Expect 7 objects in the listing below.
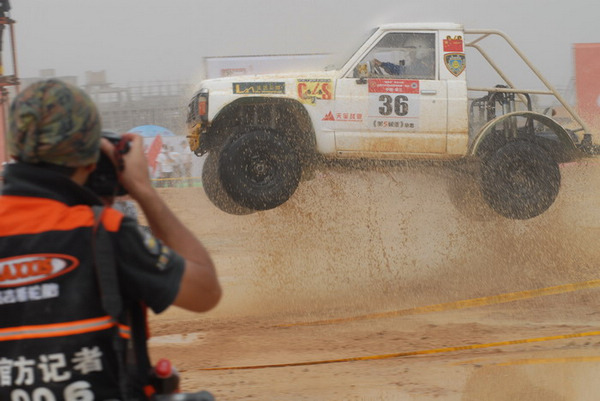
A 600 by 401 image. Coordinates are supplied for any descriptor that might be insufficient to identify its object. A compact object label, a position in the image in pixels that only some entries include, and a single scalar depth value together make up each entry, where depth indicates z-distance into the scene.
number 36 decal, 14.07
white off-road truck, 13.74
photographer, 3.02
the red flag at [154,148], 36.50
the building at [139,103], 31.49
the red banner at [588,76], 39.37
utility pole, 16.97
